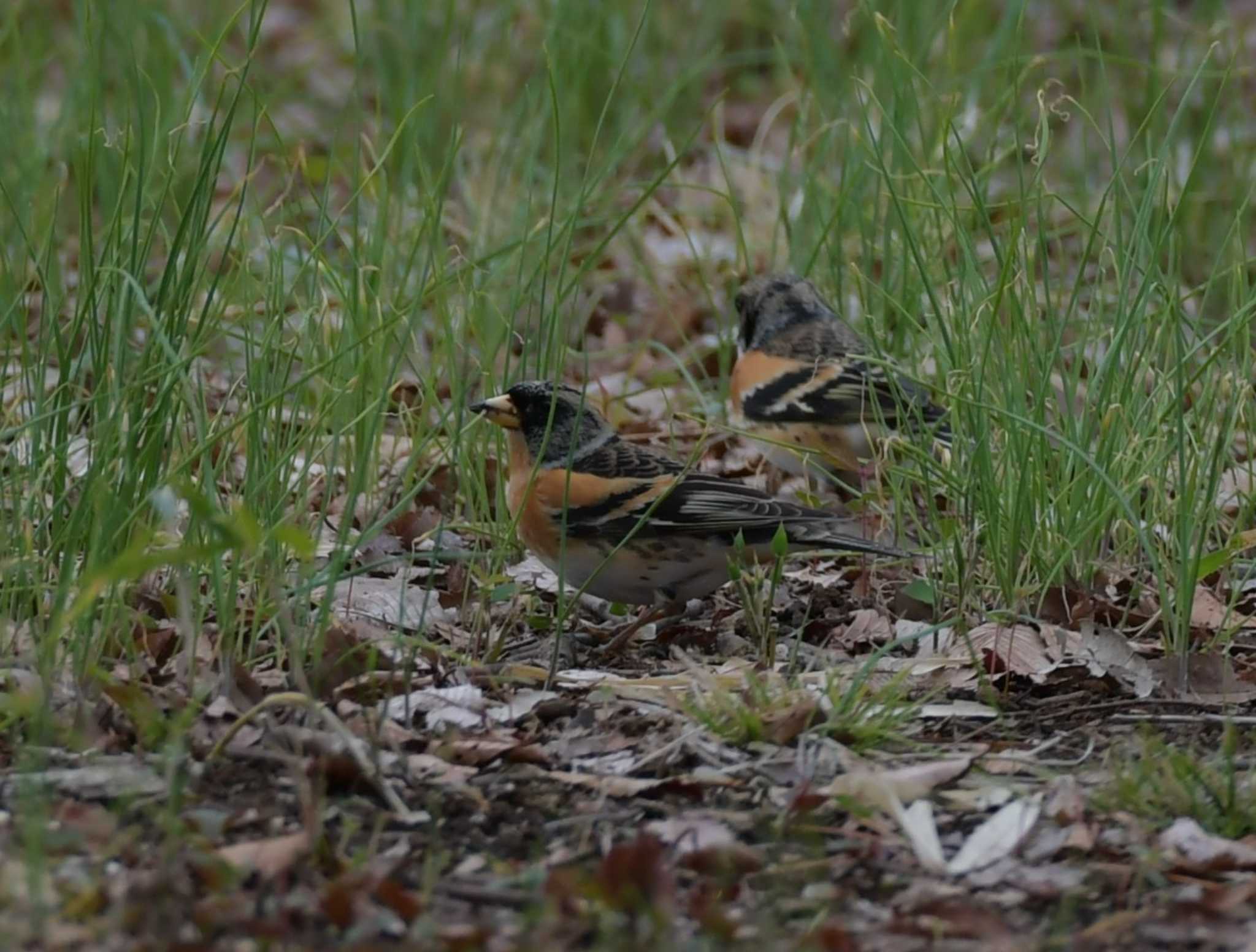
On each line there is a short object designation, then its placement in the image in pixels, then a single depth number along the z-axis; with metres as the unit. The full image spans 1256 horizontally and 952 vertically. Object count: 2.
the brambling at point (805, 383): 11.40
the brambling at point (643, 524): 8.91
